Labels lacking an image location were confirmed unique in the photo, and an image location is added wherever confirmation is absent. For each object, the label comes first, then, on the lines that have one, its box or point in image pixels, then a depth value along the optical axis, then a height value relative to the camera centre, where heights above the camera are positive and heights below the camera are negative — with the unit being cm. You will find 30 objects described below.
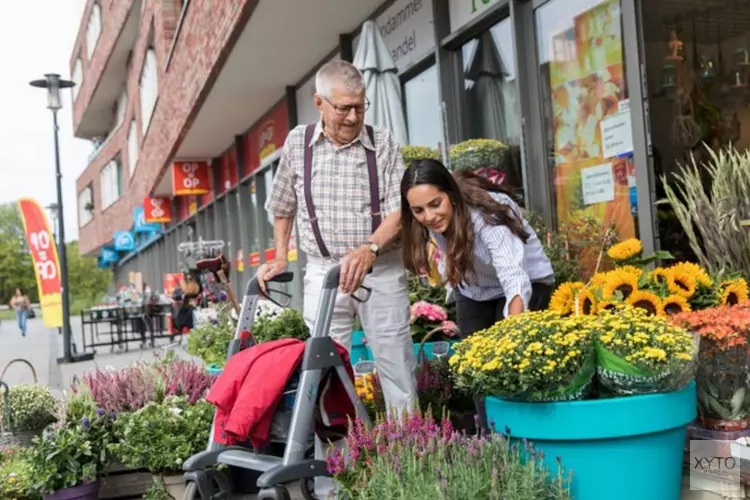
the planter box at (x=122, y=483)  440 -100
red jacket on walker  312 -43
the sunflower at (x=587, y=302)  364 -19
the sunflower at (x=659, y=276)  393 -10
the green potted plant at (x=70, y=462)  409 -82
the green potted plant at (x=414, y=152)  679 +96
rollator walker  303 -66
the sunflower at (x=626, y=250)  435 +3
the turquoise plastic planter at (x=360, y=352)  532 -49
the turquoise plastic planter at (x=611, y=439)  271 -59
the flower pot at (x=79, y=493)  411 -97
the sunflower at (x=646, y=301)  365 -20
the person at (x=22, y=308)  2852 -38
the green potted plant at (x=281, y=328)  593 -34
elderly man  373 +26
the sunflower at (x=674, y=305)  364 -22
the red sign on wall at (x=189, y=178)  1877 +238
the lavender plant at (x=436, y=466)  264 -65
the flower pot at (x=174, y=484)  414 -96
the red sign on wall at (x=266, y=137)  1331 +244
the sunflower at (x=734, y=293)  378 -20
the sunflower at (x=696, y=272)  389 -10
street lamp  1499 +172
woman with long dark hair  325 +15
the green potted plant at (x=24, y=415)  514 -73
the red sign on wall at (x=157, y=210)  2370 +221
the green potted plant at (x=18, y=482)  419 -91
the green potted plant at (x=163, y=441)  407 -74
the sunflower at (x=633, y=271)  392 -7
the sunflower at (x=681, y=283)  378 -14
